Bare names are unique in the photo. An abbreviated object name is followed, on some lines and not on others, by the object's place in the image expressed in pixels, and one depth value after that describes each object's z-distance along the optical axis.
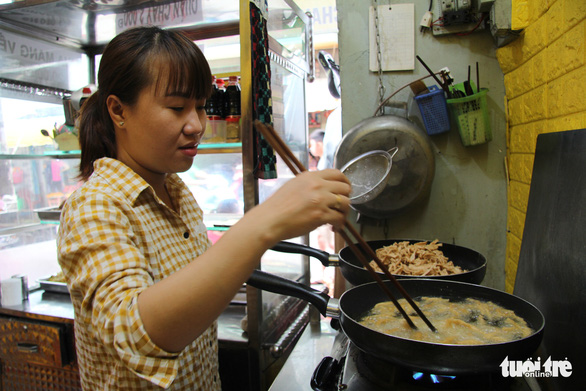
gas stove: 1.05
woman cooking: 0.76
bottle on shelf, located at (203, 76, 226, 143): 2.39
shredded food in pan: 1.66
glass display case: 2.34
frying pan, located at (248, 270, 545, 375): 0.91
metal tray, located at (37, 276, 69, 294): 2.86
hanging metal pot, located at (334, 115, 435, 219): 2.22
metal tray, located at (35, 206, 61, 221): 2.83
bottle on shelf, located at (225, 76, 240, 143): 2.35
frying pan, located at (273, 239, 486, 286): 1.55
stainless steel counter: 1.53
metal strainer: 2.05
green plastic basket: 2.12
